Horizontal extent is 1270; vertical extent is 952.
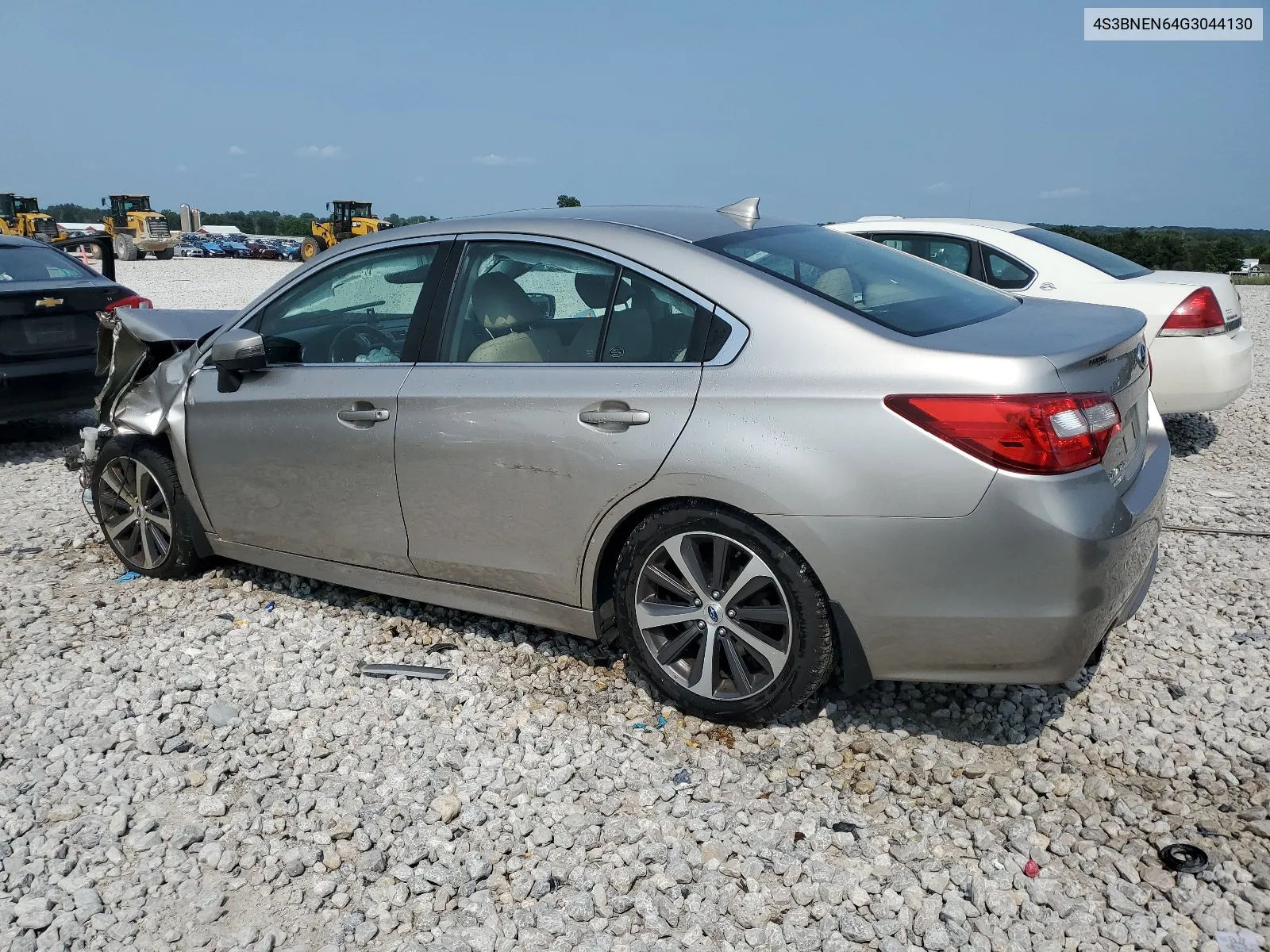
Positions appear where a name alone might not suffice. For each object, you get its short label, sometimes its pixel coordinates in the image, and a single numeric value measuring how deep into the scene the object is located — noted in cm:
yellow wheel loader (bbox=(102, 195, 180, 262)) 4150
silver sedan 291
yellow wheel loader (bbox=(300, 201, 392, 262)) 3881
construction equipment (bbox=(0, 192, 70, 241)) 3869
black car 744
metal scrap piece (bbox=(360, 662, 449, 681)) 402
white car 689
